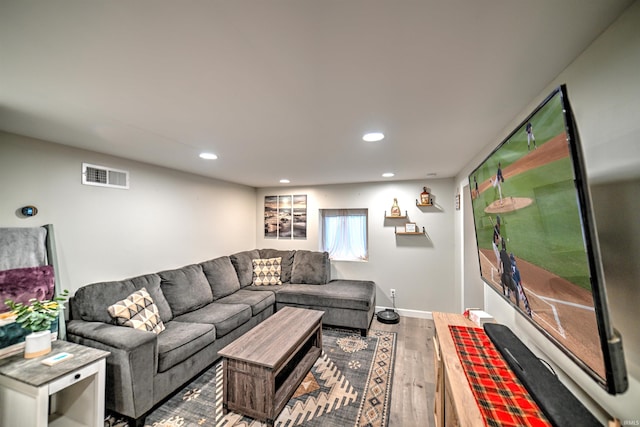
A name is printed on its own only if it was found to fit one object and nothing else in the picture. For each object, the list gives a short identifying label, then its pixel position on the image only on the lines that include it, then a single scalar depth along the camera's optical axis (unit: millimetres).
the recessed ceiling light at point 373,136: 1926
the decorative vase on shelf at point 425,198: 3965
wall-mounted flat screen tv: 657
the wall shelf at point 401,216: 4170
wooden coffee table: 1900
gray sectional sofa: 1859
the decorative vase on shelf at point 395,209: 4176
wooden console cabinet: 1011
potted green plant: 1641
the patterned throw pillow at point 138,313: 2168
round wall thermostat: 1974
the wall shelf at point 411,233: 4047
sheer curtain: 4562
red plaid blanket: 963
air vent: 2404
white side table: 1419
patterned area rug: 1903
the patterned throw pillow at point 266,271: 4281
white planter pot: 1639
